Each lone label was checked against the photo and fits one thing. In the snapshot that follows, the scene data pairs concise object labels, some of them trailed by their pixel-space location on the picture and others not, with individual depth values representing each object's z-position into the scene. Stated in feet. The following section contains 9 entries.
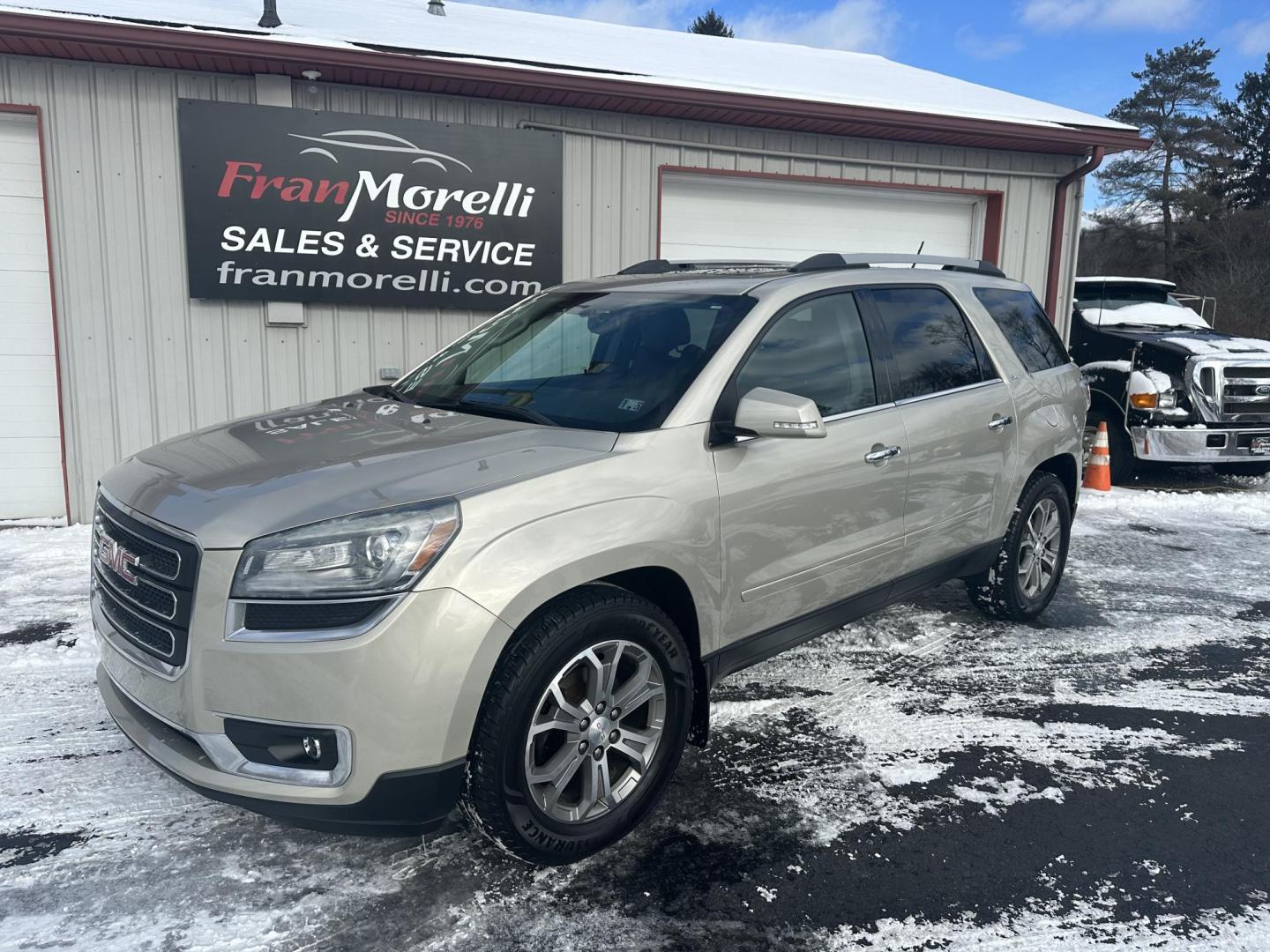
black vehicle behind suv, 28.22
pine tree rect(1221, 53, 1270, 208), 134.10
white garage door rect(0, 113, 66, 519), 22.35
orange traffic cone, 28.76
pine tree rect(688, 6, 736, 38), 146.82
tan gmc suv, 7.70
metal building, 22.17
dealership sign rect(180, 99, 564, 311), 22.98
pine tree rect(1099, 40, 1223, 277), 128.47
